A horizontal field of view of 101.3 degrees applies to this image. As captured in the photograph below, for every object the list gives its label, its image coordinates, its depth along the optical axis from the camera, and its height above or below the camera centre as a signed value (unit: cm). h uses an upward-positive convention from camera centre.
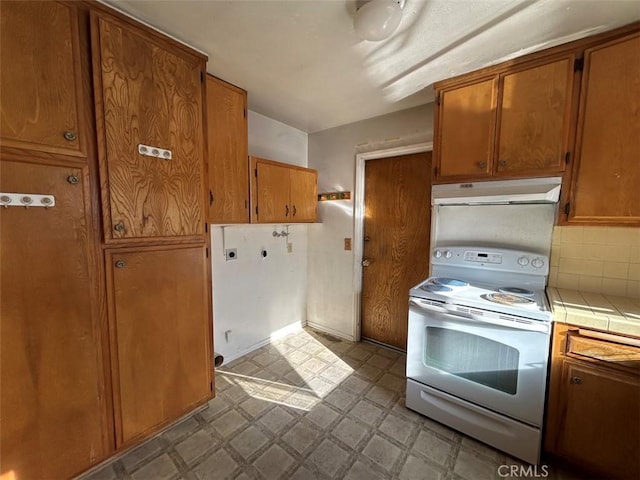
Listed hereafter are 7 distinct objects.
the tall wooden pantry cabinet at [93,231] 109 -7
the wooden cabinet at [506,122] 153 +65
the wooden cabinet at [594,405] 126 -92
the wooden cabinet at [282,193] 221 +26
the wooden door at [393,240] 251 -19
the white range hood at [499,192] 156 +20
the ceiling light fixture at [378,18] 117 +93
